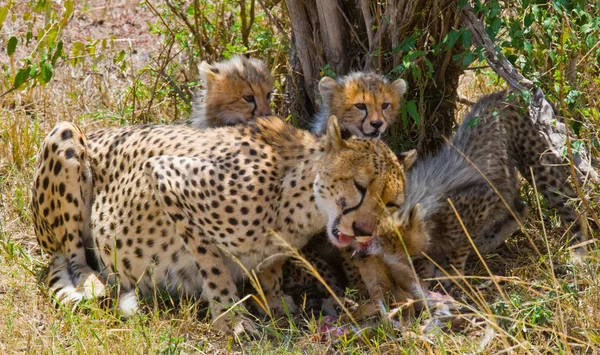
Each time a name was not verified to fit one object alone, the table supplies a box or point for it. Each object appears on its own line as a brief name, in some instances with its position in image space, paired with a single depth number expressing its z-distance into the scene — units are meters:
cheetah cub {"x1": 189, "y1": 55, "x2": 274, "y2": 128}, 9.12
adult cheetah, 7.13
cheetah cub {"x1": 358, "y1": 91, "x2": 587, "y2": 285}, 8.32
